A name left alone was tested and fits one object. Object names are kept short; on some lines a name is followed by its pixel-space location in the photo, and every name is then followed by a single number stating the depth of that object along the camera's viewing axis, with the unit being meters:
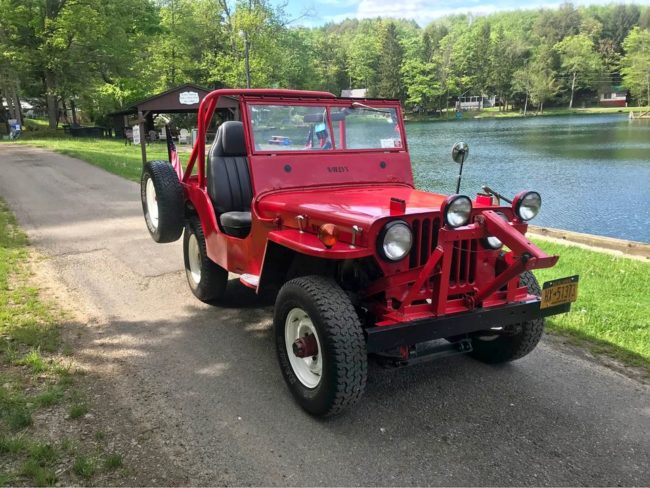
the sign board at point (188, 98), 14.10
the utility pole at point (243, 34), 31.53
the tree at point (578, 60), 74.50
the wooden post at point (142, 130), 14.17
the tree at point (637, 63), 69.75
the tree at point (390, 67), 75.06
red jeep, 2.99
